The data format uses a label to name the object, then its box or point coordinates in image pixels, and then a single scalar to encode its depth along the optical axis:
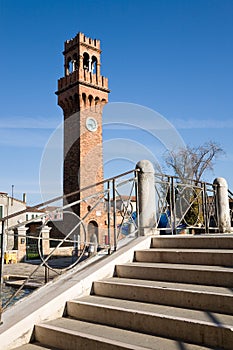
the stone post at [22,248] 20.89
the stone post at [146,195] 5.13
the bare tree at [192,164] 24.59
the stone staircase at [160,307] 2.80
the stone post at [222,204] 7.09
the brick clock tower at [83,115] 26.27
